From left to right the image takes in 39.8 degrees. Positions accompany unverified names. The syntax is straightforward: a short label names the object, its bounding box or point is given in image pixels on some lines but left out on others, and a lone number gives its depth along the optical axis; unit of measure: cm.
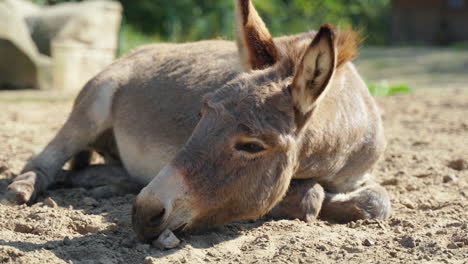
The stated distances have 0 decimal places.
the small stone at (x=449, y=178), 557
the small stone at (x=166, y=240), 363
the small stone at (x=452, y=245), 381
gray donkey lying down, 366
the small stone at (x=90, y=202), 485
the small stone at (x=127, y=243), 378
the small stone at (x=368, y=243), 387
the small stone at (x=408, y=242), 386
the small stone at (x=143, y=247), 369
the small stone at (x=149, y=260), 345
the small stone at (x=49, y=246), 363
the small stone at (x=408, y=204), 494
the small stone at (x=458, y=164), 602
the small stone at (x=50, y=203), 470
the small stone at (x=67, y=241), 373
